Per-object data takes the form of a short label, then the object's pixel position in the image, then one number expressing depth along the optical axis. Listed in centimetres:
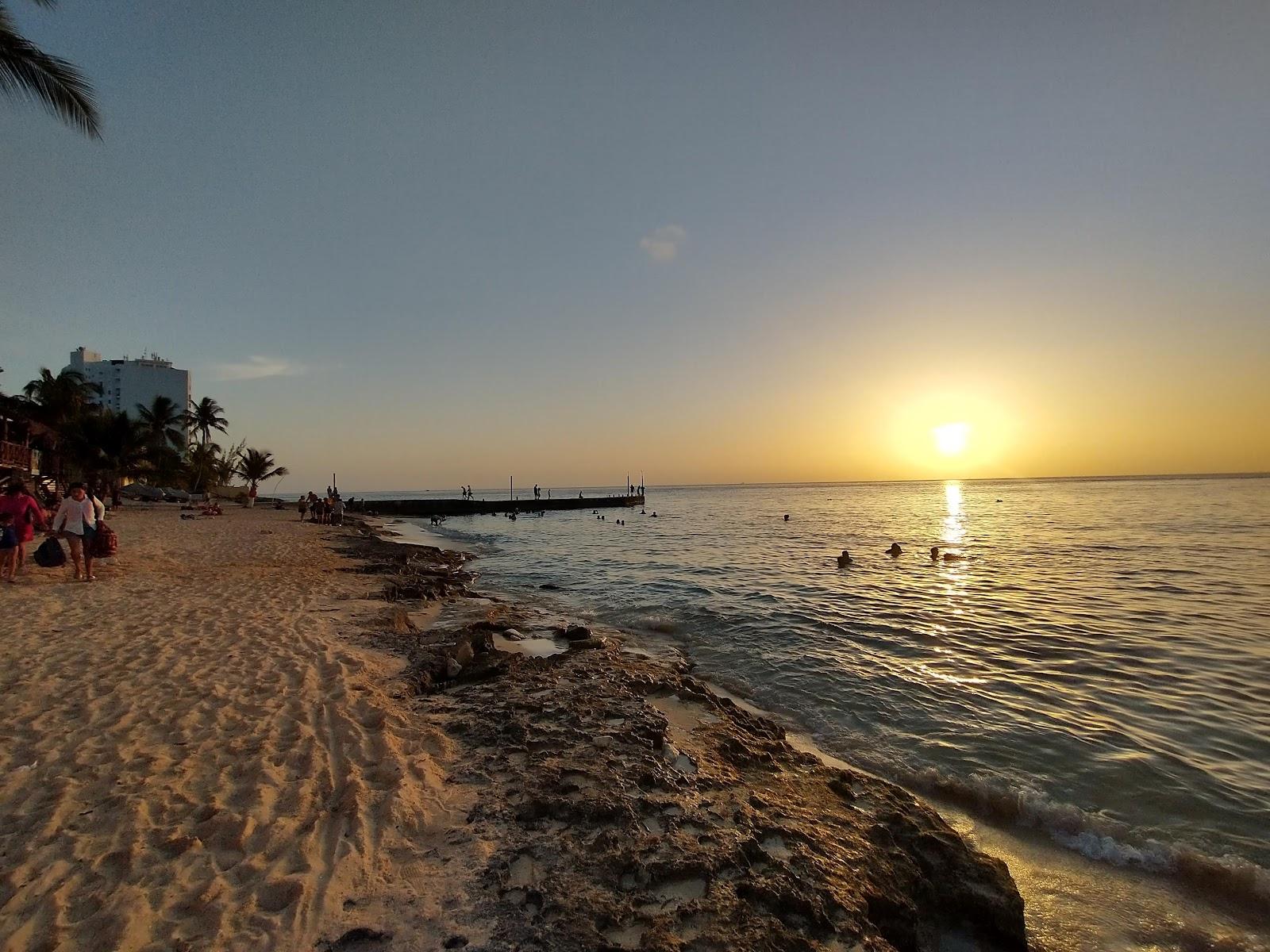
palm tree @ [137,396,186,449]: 4803
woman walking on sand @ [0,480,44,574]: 1160
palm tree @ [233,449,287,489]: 5950
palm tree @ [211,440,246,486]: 6100
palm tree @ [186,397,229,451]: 6162
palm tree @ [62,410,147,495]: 3559
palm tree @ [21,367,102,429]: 3950
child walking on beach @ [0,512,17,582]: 1146
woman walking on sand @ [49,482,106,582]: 1197
